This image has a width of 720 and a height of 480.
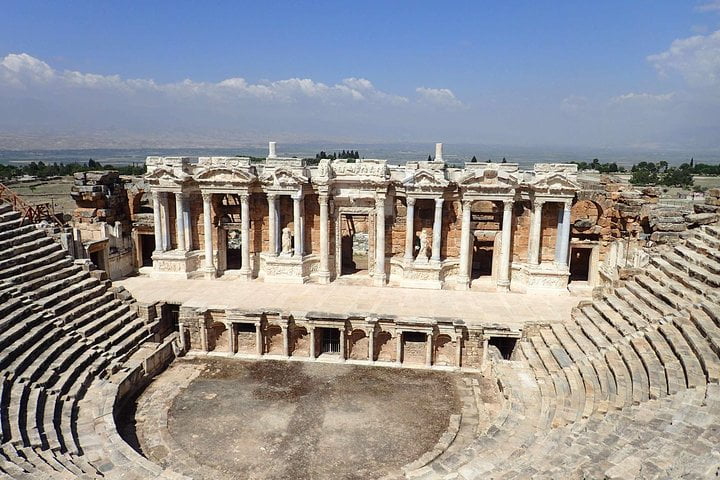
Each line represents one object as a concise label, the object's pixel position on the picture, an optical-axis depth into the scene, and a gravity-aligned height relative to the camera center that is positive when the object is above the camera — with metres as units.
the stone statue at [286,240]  24.11 -3.99
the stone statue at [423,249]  23.39 -4.19
